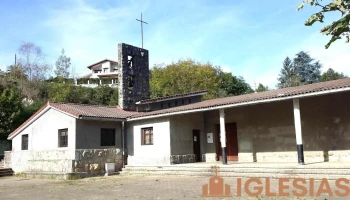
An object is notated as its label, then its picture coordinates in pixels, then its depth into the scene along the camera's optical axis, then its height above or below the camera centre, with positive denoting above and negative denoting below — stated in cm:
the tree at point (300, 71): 4967 +1008
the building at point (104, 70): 6794 +1562
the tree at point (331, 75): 4494 +817
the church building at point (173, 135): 1457 +23
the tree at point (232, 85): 4709 +755
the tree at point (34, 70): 4524 +1007
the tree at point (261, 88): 5023 +762
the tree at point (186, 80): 4331 +796
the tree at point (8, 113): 2606 +247
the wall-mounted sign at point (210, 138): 1896 +4
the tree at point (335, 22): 387 +137
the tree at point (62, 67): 4897 +1117
